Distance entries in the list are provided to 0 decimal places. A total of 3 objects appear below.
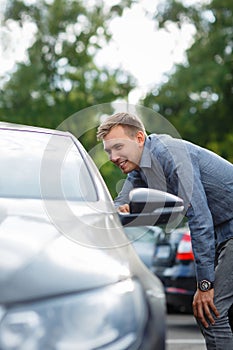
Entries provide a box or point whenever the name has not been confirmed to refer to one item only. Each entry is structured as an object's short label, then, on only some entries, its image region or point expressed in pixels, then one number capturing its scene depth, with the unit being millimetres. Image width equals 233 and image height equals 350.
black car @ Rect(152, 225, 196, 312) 10641
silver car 2781
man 4691
